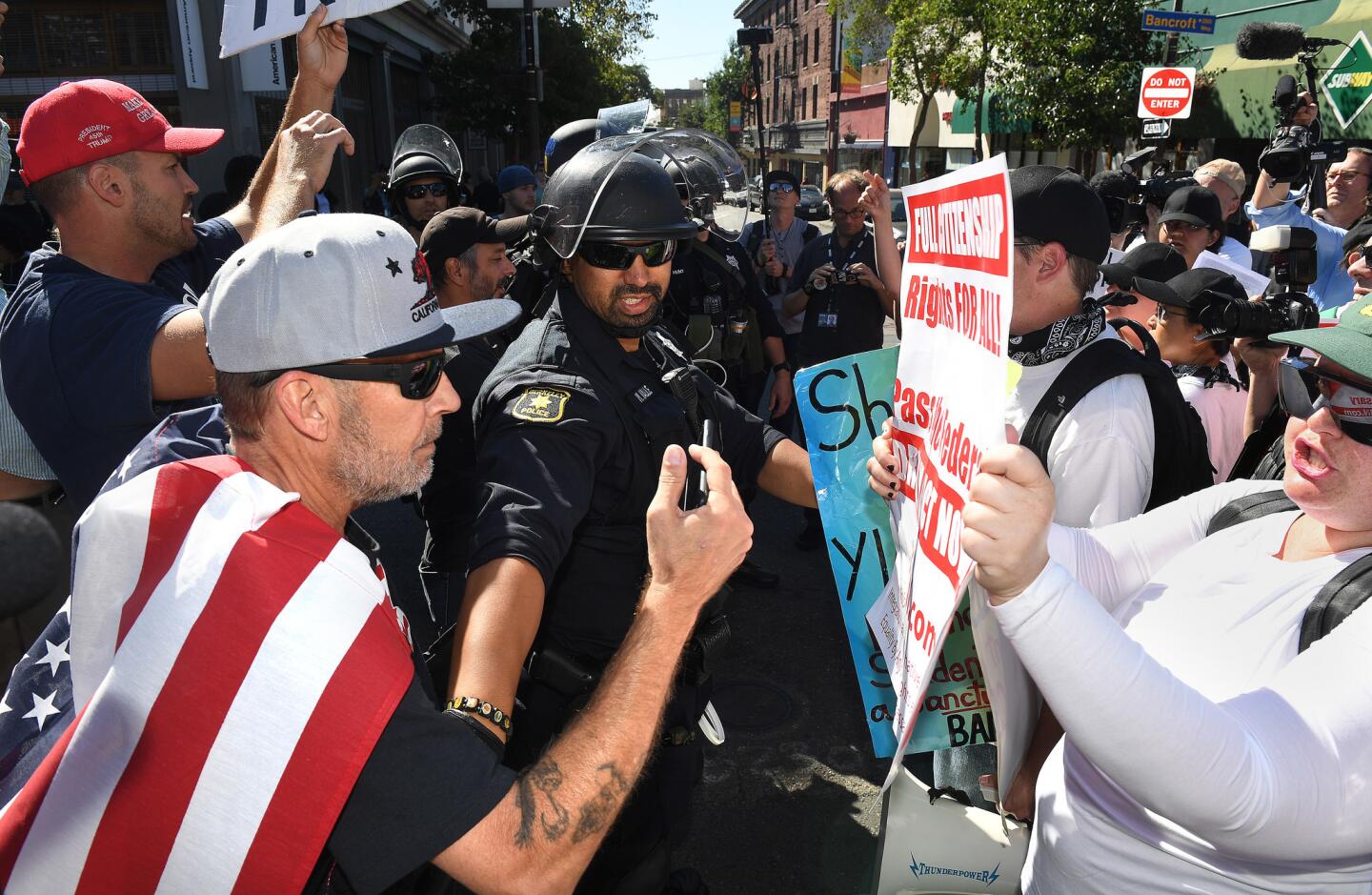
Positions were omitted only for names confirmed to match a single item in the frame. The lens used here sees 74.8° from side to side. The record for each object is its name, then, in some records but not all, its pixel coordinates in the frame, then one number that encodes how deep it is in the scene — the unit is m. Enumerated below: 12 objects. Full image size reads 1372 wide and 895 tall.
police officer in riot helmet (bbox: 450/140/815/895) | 1.92
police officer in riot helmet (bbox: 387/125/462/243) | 6.08
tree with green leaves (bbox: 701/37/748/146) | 79.94
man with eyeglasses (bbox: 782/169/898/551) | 6.06
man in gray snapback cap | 1.17
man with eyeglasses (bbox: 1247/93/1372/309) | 5.54
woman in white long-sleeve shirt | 1.22
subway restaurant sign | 11.84
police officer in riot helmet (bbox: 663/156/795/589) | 5.50
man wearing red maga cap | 2.24
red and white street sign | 10.21
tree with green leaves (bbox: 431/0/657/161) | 21.66
